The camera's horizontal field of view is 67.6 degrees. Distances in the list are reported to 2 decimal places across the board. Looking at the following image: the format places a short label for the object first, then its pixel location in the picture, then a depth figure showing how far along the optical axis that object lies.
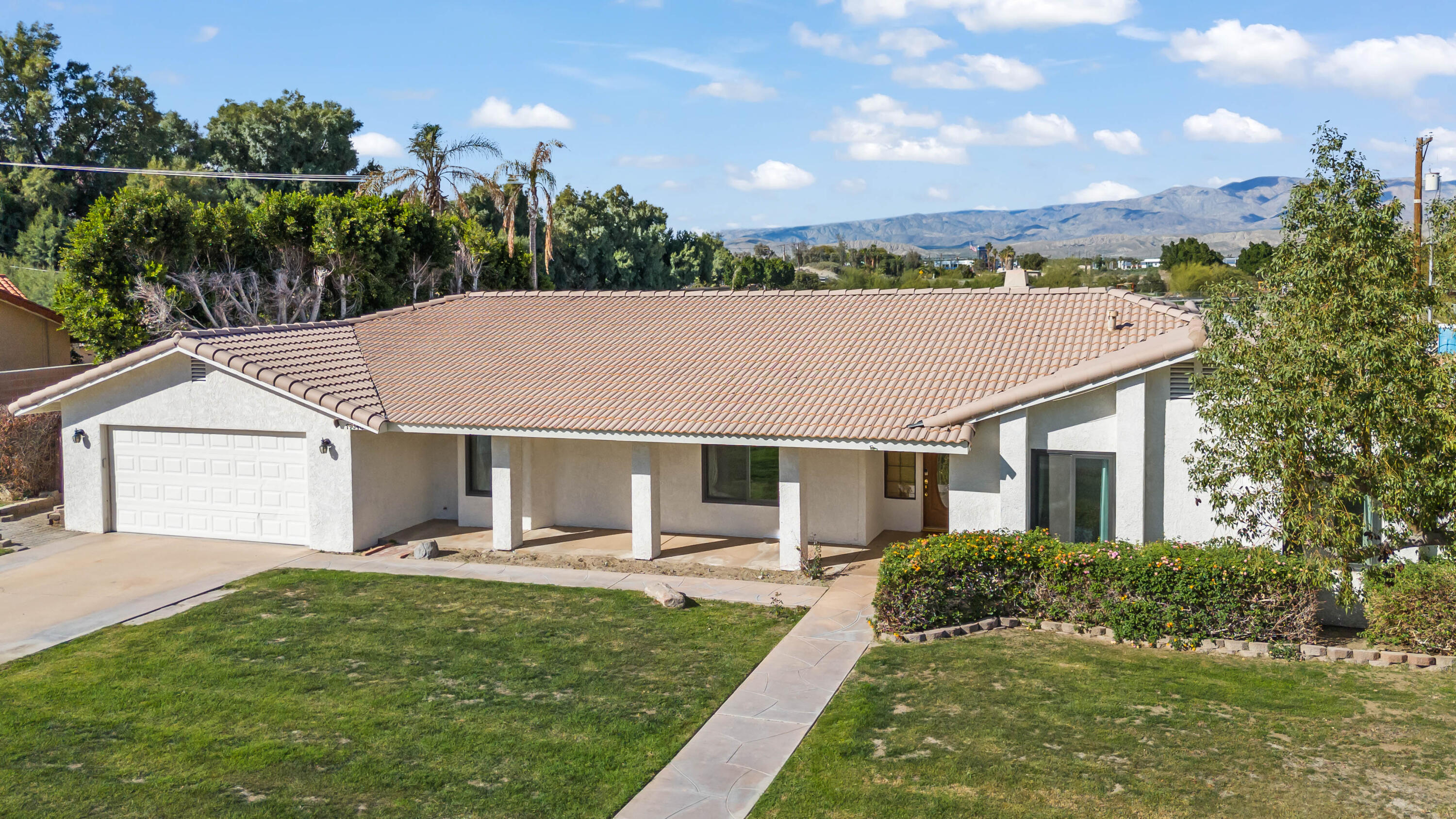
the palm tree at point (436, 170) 40.38
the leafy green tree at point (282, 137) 57.50
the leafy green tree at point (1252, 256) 63.46
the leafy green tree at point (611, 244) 67.75
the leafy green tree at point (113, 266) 25.95
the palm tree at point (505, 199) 40.81
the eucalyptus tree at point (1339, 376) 11.47
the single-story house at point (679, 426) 15.50
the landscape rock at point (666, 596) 15.21
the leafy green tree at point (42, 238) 48.75
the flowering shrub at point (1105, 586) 12.91
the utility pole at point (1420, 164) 27.73
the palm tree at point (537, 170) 43.31
